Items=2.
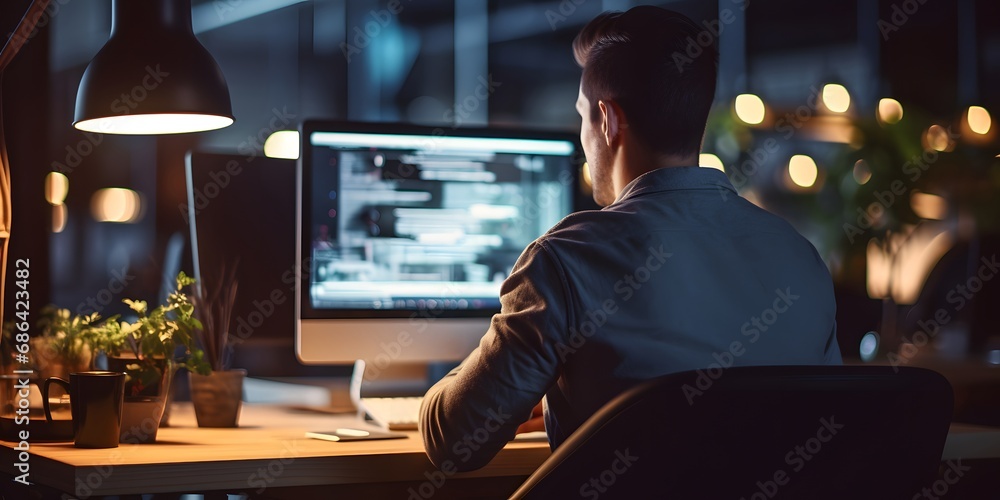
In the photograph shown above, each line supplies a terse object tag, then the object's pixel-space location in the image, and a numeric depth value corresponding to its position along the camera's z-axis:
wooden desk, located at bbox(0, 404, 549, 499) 1.27
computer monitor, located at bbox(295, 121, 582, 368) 1.95
